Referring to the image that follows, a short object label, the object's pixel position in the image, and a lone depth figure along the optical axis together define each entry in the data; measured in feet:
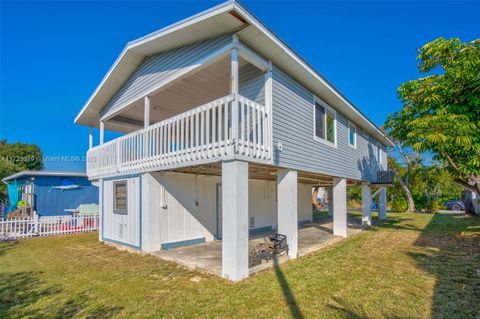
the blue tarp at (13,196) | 56.54
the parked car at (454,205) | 83.97
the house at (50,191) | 52.54
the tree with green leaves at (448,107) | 26.21
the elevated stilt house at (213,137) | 18.44
